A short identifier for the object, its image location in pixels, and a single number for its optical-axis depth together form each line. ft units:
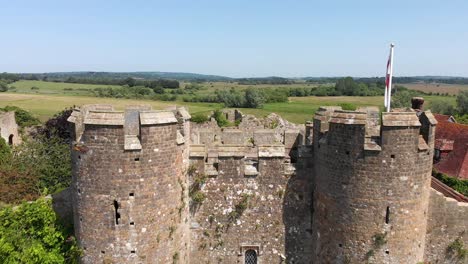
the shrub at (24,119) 120.88
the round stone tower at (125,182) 34.55
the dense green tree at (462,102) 221.66
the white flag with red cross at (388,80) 39.81
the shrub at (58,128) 92.27
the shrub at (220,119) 146.75
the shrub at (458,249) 41.16
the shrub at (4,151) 79.85
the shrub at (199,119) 135.64
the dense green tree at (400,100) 204.36
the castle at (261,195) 34.83
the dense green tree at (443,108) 233.41
